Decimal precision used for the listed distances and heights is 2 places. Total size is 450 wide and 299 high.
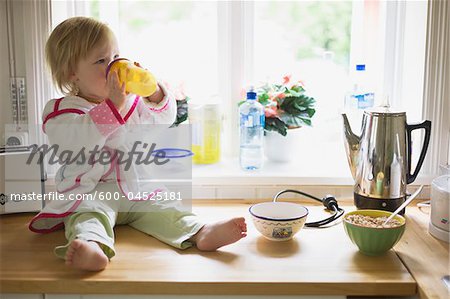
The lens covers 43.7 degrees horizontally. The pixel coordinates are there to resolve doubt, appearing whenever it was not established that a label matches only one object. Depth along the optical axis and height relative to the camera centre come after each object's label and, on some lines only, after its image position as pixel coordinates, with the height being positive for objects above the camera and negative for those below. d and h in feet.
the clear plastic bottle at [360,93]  6.01 -0.18
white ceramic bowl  4.40 -1.17
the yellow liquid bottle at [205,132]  6.03 -0.60
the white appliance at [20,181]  5.06 -0.96
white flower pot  6.03 -0.74
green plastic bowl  4.06 -1.16
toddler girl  4.46 -0.54
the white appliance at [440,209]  4.42 -1.05
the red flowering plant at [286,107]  5.89 -0.33
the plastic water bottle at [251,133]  5.85 -0.60
